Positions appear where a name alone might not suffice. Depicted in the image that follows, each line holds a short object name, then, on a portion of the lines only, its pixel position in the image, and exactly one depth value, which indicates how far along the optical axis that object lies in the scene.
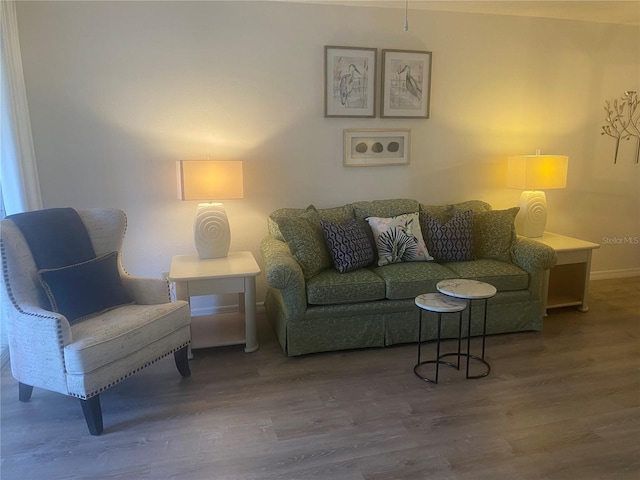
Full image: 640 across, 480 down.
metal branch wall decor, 4.39
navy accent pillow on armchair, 2.42
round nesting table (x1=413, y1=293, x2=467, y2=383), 2.56
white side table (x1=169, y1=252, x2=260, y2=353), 2.93
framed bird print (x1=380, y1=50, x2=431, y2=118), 3.78
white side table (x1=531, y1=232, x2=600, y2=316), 3.69
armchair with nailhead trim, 2.20
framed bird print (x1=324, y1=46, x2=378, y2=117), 3.65
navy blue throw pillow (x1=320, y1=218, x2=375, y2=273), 3.17
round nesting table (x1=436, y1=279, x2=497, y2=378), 2.60
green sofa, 2.98
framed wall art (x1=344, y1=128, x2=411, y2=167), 3.82
